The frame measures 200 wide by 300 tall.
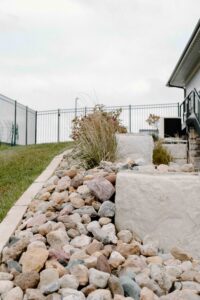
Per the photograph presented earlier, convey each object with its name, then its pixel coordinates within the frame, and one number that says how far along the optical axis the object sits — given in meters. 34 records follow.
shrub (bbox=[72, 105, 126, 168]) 7.31
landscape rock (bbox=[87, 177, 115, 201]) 5.00
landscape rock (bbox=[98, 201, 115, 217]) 4.75
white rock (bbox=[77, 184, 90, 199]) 5.23
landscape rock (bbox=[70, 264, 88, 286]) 3.54
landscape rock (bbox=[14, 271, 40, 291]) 3.56
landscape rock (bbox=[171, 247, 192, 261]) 4.27
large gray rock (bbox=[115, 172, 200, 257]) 4.44
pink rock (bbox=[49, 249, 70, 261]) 3.90
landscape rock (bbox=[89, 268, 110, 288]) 3.53
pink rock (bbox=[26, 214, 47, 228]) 4.69
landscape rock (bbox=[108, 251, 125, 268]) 3.88
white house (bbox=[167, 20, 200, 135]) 12.20
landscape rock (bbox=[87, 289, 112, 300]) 3.31
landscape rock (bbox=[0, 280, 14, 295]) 3.50
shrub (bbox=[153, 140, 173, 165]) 9.37
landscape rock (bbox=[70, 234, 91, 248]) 4.24
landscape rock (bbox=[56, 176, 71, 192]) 5.64
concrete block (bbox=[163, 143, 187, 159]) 11.26
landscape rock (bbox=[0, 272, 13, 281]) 3.68
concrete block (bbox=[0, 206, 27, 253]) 4.44
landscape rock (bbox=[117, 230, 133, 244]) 4.42
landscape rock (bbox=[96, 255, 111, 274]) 3.72
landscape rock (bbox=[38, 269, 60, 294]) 3.51
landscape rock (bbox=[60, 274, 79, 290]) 3.48
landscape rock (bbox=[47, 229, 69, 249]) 4.19
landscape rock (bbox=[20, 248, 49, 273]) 3.77
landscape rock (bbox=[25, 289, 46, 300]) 3.34
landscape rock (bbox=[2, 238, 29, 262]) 4.00
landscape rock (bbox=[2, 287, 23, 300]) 3.40
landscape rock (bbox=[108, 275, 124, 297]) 3.46
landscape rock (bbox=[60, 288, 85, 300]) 3.34
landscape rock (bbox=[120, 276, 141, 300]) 3.46
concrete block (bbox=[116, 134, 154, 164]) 7.94
